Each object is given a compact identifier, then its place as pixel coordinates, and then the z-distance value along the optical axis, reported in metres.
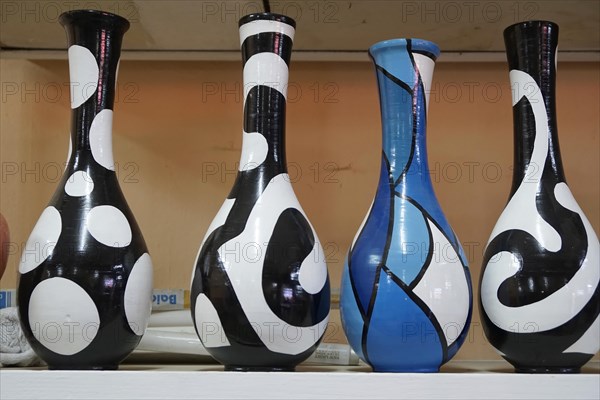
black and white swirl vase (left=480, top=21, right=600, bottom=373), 0.62
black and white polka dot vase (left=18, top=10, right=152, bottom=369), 0.61
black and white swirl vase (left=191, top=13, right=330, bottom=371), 0.60
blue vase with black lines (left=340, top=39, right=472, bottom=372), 0.61
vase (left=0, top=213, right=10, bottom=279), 0.71
